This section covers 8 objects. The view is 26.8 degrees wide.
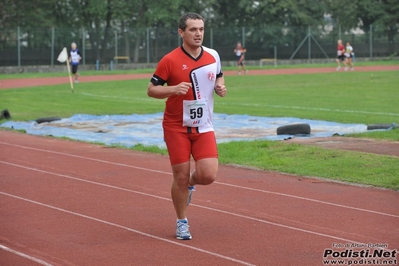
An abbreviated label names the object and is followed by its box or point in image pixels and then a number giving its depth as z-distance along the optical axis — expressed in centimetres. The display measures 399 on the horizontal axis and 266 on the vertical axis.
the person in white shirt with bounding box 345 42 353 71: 5112
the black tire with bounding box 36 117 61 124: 2112
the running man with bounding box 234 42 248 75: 4970
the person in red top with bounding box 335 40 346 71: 5269
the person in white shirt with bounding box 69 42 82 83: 4097
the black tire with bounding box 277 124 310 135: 1750
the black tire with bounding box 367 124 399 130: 1786
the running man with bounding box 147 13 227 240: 803
